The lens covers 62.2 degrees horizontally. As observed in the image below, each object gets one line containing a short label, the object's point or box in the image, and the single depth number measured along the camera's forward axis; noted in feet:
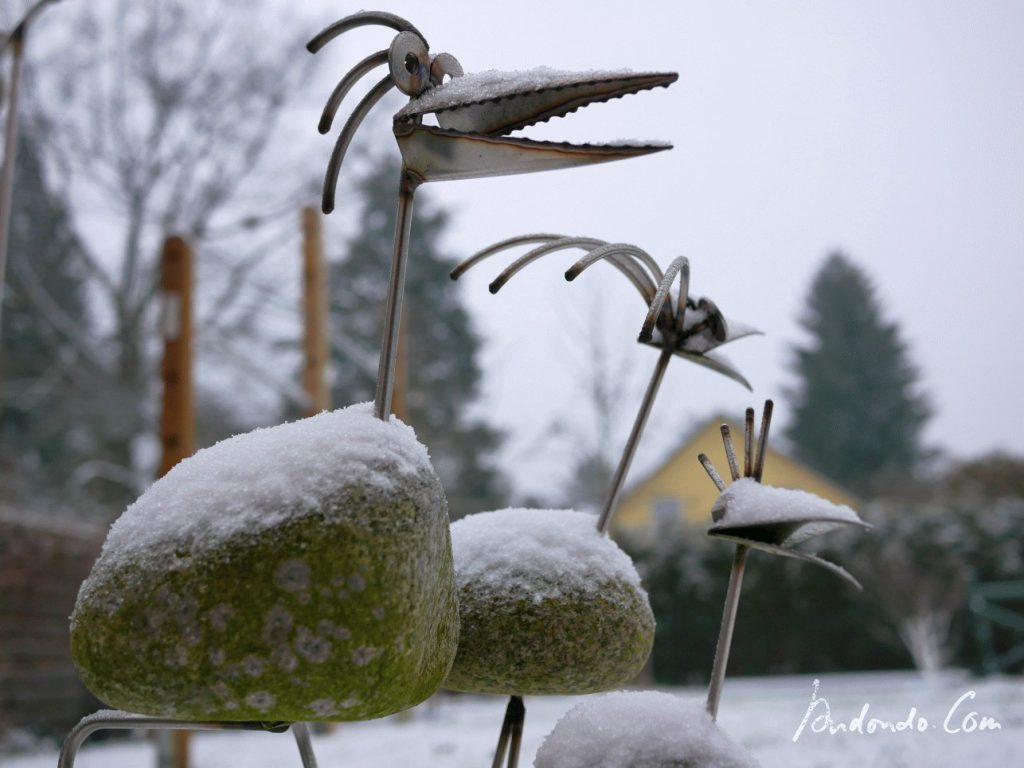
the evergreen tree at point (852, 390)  40.29
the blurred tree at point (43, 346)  16.55
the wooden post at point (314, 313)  10.74
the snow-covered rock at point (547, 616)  1.88
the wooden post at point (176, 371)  7.86
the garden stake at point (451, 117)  1.45
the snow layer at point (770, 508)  1.63
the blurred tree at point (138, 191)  16.14
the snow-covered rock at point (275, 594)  1.33
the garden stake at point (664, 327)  2.06
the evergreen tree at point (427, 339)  20.70
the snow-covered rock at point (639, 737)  1.73
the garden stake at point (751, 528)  1.65
